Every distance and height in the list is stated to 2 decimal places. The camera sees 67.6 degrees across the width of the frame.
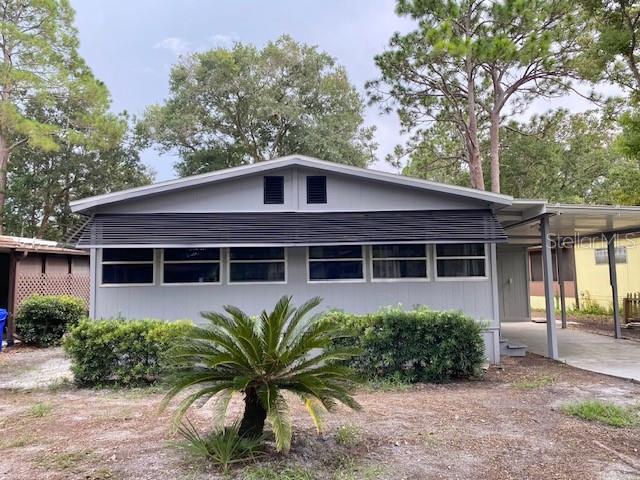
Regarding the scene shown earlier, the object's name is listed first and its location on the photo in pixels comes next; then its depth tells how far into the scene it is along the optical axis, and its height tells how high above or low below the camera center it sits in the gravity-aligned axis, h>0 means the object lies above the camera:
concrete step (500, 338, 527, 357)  9.44 -1.40
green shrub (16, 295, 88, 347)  11.49 -0.77
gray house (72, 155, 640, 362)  8.70 +0.71
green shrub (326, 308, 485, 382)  7.14 -0.93
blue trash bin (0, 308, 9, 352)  10.19 -0.63
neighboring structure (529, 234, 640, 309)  14.72 +0.20
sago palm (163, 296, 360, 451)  3.99 -0.73
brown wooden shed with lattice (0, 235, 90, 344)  11.70 +0.42
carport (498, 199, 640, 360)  8.81 +1.14
